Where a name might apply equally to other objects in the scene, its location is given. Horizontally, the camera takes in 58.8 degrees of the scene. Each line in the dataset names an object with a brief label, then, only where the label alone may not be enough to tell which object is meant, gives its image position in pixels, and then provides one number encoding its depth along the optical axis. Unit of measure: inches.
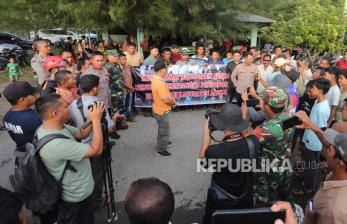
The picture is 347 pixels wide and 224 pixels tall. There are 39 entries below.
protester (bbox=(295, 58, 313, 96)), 244.8
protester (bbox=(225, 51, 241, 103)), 320.1
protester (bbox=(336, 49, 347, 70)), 308.7
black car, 823.7
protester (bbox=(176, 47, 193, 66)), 334.0
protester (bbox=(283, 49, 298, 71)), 314.7
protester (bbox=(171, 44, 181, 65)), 364.2
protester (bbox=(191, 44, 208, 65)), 342.4
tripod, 128.9
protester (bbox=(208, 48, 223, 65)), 340.9
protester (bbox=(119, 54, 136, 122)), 284.8
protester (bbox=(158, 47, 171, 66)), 332.3
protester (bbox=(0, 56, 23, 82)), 457.7
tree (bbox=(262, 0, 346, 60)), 328.8
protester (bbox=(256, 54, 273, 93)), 282.6
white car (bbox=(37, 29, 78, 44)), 959.4
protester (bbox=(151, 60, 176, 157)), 200.1
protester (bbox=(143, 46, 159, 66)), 322.3
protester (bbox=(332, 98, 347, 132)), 123.5
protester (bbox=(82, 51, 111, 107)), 216.4
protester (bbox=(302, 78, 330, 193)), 160.9
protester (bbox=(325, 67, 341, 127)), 183.3
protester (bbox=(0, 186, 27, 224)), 63.1
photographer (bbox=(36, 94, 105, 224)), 99.2
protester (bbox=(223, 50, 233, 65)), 346.8
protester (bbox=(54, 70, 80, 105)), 156.8
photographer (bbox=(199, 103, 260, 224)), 103.2
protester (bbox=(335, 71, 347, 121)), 181.6
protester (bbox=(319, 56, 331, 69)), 242.5
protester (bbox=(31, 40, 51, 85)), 230.3
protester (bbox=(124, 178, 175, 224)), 65.5
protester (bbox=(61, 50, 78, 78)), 248.8
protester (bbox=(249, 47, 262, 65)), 315.8
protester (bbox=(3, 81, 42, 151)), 125.9
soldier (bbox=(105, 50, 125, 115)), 259.1
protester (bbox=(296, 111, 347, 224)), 72.6
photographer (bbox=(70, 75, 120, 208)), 140.9
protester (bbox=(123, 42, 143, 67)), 325.4
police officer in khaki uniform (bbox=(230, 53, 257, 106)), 292.0
